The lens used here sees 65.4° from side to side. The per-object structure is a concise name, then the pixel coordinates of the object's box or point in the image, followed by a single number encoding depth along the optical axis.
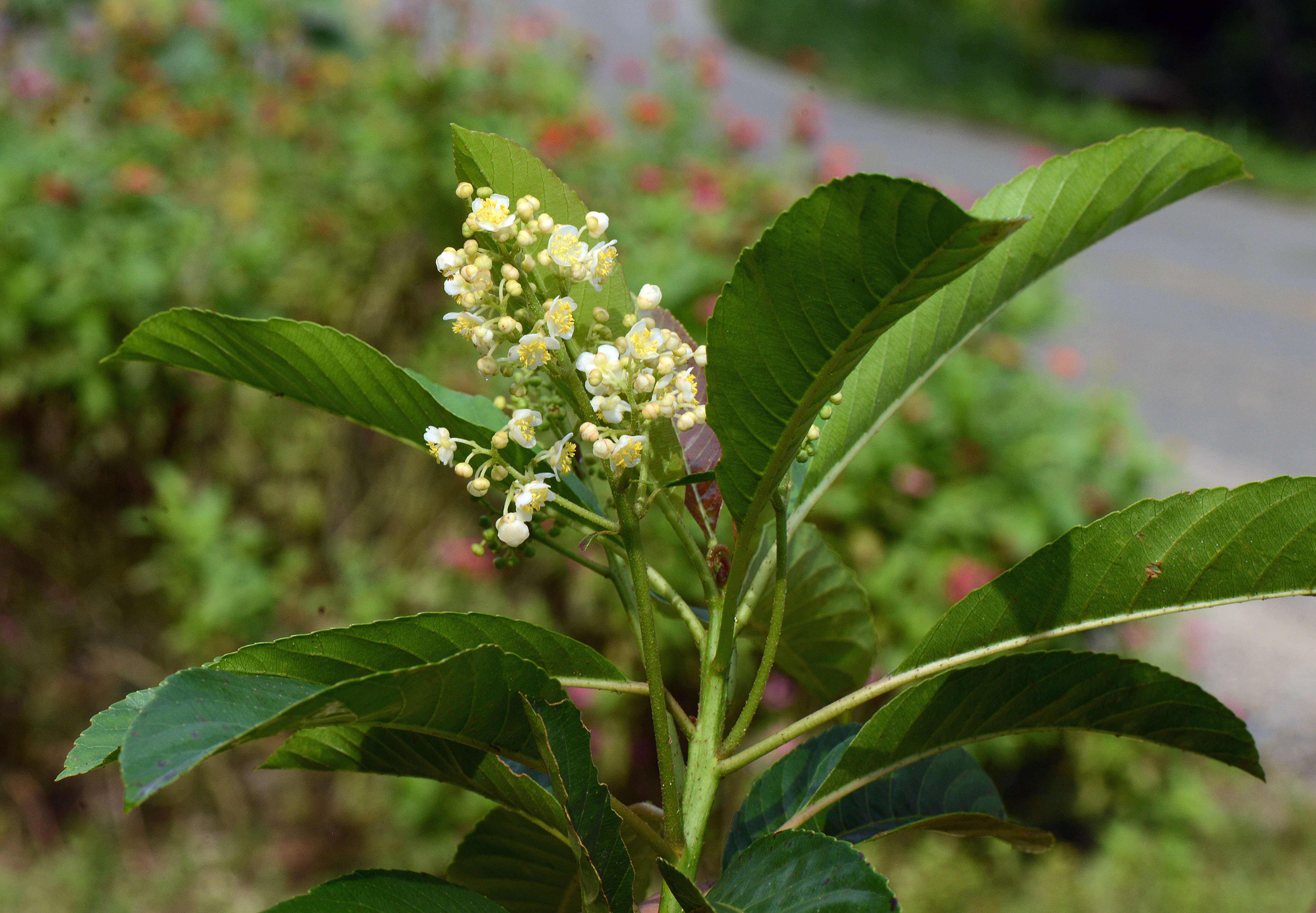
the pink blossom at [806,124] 3.57
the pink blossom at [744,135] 3.87
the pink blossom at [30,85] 3.43
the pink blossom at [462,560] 2.68
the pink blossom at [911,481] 2.61
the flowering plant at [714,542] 0.53
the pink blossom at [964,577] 2.48
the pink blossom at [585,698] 2.54
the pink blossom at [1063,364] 3.11
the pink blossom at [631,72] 4.43
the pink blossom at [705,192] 3.13
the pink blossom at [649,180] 3.27
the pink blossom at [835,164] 3.37
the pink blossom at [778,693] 2.65
